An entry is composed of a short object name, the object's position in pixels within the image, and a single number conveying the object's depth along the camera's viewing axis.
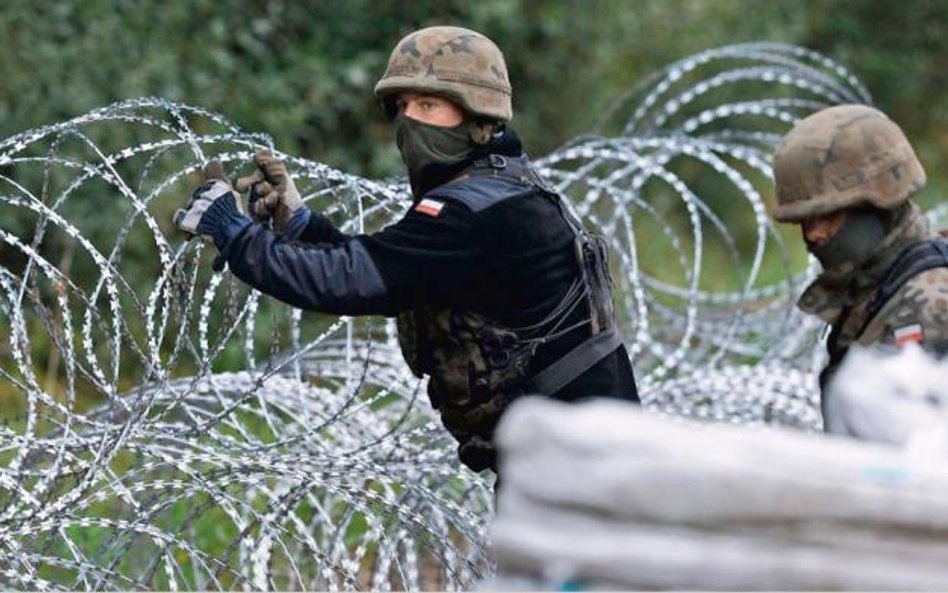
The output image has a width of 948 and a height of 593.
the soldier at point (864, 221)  9.45
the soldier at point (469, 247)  10.48
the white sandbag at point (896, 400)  8.46
